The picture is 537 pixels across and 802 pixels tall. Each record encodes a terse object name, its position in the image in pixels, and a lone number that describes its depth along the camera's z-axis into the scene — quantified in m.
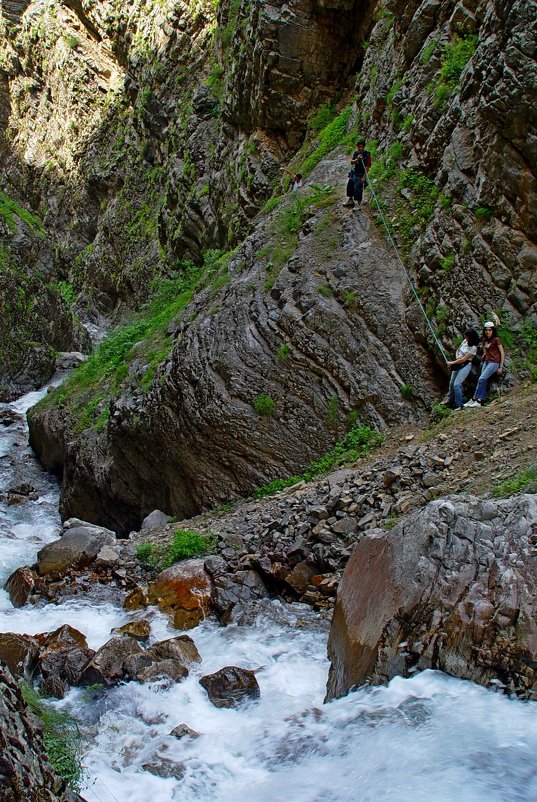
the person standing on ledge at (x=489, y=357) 9.24
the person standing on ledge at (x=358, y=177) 12.70
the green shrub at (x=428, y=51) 12.01
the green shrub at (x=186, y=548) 9.57
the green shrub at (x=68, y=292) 36.19
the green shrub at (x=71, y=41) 39.06
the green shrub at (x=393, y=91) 13.21
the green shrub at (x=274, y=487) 11.05
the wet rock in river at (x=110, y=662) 6.24
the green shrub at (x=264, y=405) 11.49
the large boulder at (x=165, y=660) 6.29
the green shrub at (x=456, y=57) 11.12
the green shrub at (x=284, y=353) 11.62
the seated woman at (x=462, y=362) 9.56
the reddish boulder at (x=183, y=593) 8.03
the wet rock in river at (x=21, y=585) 8.96
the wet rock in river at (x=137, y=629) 7.49
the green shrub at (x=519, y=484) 6.34
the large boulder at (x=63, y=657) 6.33
